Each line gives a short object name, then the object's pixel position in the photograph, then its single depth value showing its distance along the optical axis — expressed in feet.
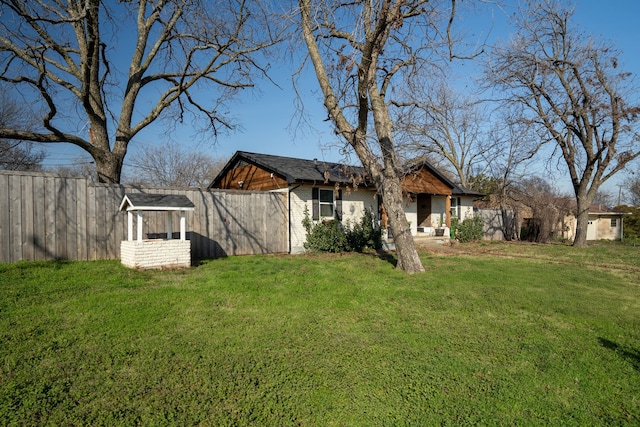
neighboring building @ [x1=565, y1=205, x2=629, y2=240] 98.27
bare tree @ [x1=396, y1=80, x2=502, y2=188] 84.20
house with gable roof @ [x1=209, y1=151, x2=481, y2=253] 43.06
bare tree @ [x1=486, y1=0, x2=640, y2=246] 56.90
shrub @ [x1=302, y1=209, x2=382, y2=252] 43.19
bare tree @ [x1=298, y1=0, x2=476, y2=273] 28.48
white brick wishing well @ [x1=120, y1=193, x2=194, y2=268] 26.07
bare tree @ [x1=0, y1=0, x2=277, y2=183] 32.76
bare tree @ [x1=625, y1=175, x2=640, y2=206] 144.69
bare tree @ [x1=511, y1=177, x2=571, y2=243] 68.39
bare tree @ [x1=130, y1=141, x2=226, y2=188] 108.88
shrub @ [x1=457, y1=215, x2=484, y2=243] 65.51
